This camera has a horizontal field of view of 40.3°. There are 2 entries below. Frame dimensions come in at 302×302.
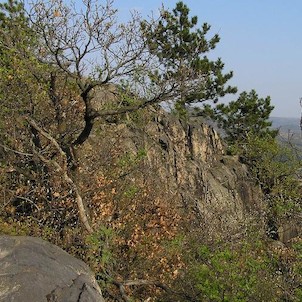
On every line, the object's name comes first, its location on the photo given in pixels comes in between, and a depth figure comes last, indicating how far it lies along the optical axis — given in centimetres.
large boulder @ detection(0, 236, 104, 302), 694
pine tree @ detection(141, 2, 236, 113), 3631
